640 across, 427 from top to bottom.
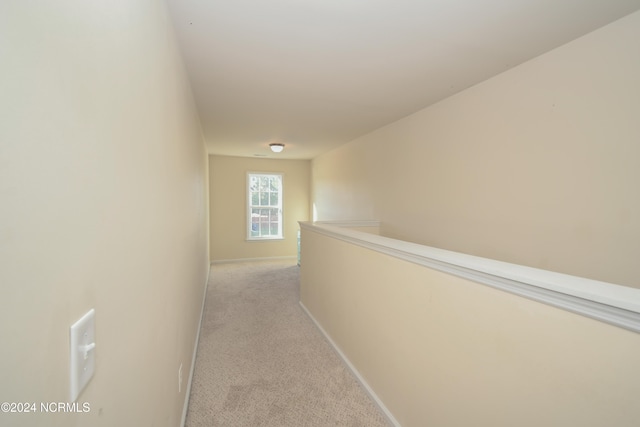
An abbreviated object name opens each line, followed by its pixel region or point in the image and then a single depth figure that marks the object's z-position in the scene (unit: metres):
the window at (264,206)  6.39
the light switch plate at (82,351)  0.48
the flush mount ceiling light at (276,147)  4.85
